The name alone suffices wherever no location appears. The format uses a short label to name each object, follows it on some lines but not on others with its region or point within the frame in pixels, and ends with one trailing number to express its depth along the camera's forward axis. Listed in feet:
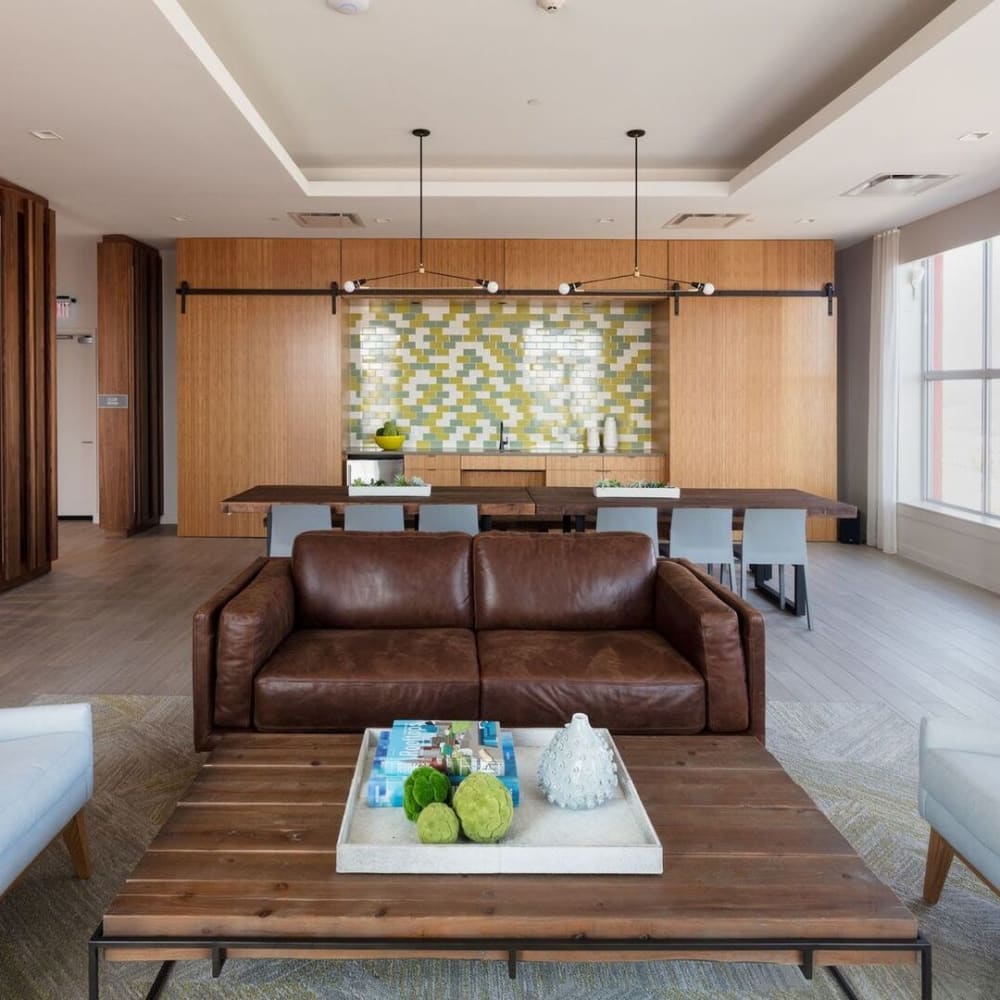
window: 23.11
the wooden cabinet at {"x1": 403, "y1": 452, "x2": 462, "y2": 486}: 28.53
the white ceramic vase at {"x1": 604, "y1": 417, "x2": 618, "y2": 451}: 29.91
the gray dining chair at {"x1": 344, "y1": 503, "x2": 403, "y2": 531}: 17.94
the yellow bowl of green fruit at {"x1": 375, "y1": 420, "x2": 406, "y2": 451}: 25.13
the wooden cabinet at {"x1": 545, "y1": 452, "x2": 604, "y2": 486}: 28.60
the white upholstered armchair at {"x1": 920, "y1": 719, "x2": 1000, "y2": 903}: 6.80
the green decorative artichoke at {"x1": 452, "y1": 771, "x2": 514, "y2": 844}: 5.99
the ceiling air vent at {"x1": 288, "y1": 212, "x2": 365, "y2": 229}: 24.98
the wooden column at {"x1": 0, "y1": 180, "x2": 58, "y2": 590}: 21.35
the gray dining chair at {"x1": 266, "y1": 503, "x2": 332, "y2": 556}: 18.20
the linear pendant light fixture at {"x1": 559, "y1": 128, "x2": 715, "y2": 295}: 20.98
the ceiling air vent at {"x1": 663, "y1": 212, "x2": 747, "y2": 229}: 24.88
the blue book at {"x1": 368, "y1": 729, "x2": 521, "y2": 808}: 6.69
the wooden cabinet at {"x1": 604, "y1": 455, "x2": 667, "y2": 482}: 28.81
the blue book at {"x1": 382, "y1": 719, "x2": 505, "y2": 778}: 6.90
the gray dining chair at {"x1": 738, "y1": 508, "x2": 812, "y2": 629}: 18.06
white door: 34.01
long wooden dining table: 18.19
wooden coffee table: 5.45
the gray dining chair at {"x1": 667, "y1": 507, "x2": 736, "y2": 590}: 18.10
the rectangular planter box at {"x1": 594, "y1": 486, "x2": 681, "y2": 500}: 19.08
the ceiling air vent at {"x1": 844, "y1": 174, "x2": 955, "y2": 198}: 20.80
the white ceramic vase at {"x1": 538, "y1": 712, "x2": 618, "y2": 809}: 6.60
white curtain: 26.63
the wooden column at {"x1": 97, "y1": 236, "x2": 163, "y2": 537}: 29.32
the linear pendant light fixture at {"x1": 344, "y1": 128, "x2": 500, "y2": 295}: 20.95
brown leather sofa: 9.99
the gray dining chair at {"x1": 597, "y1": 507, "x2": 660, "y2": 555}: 17.84
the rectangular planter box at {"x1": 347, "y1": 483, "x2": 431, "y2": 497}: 19.06
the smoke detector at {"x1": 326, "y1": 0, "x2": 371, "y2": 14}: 14.16
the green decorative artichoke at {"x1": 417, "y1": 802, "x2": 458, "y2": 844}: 5.99
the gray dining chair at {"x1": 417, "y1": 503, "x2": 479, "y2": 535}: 17.79
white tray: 5.91
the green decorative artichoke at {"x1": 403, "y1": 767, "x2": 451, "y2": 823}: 6.27
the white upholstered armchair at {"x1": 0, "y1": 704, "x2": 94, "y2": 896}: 6.68
